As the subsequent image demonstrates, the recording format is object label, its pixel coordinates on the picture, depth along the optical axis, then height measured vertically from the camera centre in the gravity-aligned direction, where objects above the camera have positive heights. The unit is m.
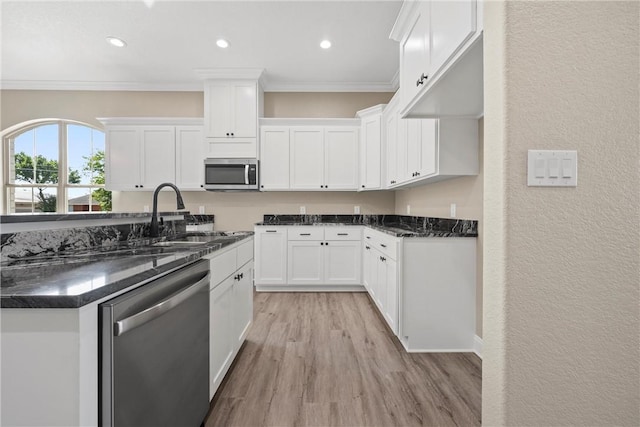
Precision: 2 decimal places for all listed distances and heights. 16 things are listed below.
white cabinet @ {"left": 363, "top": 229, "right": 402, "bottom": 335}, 2.46 -0.58
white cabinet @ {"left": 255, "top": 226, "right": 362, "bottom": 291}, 4.01 -0.61
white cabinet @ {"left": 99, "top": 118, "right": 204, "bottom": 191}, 4.29 +0.83
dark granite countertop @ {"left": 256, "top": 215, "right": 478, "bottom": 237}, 2.37 -0.11
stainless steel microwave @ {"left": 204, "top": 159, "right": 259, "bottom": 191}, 4.13 +0.54
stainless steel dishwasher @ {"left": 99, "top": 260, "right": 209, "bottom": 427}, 0.78 -0.46
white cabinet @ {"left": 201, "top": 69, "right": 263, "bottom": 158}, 4.14 +1.36
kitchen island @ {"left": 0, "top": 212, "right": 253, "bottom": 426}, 0.68 -0.29
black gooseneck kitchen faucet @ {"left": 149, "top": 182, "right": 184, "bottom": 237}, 1.92 -0.06
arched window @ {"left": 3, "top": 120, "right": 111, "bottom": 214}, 4.79 +0.71
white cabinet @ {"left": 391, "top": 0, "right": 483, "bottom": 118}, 1.28 +0.76
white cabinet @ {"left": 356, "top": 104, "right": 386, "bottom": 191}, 3.91 +0.87
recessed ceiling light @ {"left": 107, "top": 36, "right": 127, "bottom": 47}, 3.37 +1.95
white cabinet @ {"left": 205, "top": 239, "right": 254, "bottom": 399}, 1.59 -0.58
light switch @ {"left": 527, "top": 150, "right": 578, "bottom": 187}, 0.99 +0.15
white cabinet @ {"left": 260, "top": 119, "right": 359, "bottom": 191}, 4.24 +0.83
